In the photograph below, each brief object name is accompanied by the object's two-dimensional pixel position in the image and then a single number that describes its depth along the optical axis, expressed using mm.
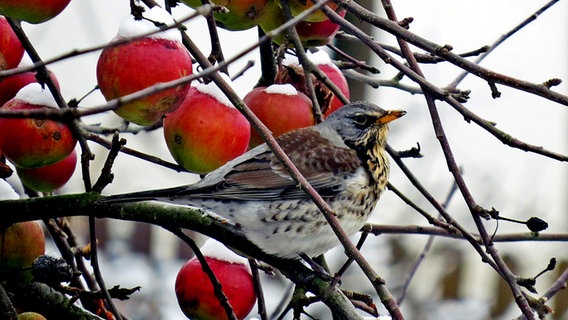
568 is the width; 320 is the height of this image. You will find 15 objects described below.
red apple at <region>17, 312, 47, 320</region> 4039
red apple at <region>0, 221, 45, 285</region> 4242
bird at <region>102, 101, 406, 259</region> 4848
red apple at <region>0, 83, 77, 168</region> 3883
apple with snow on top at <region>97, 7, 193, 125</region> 3783
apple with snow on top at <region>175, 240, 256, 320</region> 4605
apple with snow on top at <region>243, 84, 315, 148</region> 4648
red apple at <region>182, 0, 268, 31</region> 4177
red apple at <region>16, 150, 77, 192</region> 4445
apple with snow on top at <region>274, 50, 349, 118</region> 4949
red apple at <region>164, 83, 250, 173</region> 4242
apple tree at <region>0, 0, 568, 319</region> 3768
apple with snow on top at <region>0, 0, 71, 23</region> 3737
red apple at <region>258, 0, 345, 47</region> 4504
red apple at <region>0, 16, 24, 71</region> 4025
